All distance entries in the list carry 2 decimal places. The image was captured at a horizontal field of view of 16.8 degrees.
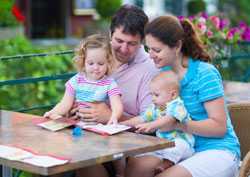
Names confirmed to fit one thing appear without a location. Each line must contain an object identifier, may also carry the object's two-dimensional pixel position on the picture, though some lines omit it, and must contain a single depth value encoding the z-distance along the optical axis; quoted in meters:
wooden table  3.44
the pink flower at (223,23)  6.89
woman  4.00
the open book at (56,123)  4.12
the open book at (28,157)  3.38
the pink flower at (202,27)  6.55
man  4.34
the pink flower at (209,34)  6.59
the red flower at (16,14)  14.28
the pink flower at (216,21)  6.77
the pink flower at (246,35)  7.49
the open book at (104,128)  3.99
